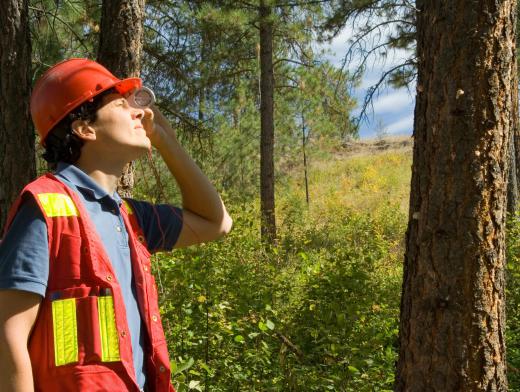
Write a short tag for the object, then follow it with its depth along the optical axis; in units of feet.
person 4.10
